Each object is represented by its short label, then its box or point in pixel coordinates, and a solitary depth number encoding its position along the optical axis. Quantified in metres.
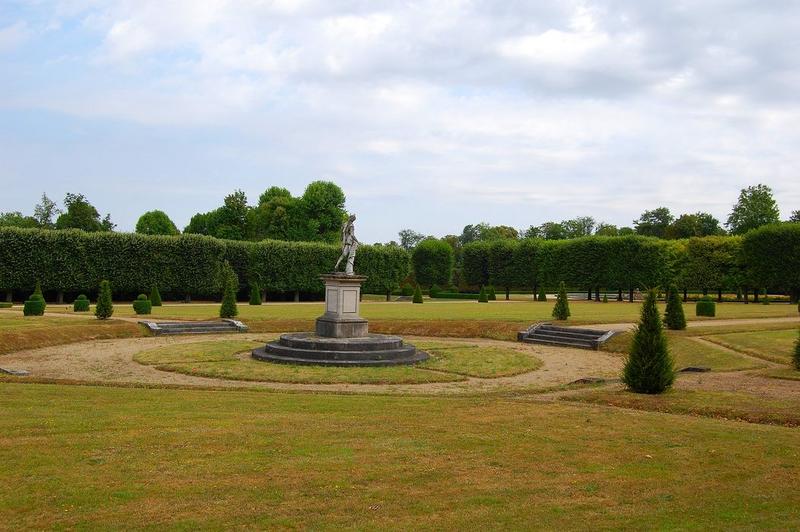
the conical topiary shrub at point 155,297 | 43.34
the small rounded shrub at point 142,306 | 36.31
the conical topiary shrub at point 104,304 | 31.77
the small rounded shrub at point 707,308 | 36.16
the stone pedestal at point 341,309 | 24.36
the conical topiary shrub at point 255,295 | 47.38
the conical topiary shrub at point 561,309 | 34.19
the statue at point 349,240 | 25.93
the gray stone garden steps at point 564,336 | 28.64
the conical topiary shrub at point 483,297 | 59.75
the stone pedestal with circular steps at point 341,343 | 21.91
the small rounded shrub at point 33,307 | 32.94
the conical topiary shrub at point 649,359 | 14.71
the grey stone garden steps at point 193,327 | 31.44
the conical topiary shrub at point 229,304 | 35.09
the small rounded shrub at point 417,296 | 57.98
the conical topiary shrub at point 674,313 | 29.14
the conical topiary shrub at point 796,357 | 18.91
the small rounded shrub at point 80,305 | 38.56
